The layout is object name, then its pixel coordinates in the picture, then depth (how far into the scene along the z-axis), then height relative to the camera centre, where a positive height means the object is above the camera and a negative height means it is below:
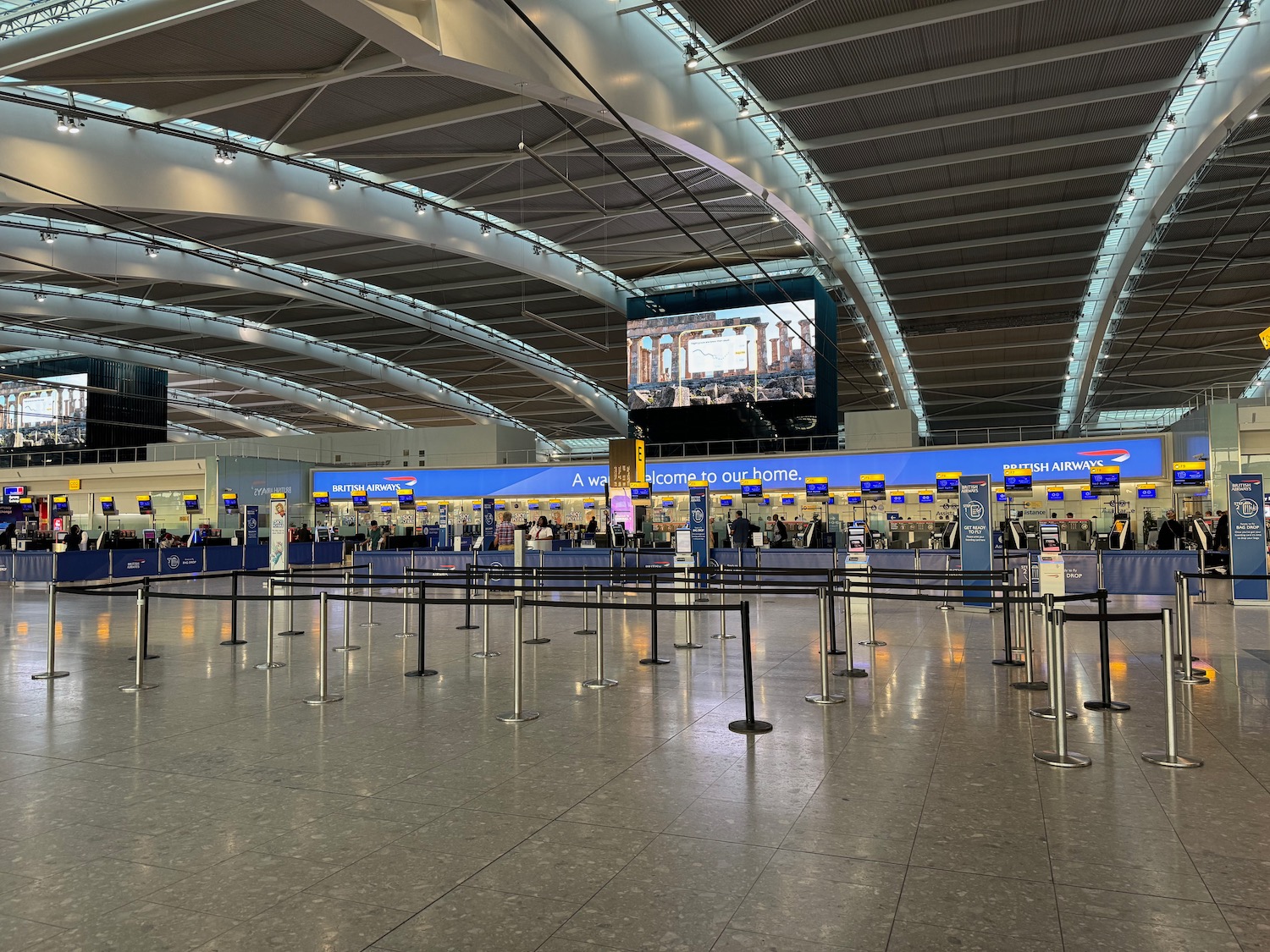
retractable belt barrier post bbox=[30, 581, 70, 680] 8.37 -1.12
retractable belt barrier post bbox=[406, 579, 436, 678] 8.26 -1.13
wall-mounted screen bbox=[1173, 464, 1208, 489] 23.05 +1.08
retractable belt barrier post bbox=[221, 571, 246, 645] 9.89 -1.11
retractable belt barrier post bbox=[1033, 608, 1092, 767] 5.38 -1.22
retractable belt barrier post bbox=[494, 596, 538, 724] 6.58 -1.26
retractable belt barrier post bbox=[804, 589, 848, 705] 7.11 -1.25
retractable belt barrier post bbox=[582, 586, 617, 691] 7.91 -1.38
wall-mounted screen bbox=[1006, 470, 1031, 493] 25.55 +1.11
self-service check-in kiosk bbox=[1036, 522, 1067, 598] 8.85 -0.51
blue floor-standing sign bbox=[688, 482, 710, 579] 19.05 +0.07
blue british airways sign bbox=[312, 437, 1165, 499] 26.09 +1.67
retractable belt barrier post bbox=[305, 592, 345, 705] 7.30 -1.19
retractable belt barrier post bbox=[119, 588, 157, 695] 7.88 -1.08
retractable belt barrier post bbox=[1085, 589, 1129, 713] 6.66 -1.26
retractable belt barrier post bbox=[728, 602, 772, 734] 6.19 -1.25
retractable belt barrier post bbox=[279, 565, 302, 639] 11.62 -1.37
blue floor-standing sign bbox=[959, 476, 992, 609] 14.40 -0.08
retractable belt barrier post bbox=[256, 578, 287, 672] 9.03 -1.27
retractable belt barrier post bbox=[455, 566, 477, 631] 11.42 -1.15
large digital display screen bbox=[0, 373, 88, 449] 40.88 +5.30
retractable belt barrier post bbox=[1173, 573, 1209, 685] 8.09 -1.25
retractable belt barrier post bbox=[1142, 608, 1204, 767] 5.36 -1.33
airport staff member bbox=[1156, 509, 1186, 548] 20.25 -0.37
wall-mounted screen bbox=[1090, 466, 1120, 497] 24.17 +0.99
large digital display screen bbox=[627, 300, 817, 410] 29.45 +5.57
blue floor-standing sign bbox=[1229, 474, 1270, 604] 14.44 -0.28
